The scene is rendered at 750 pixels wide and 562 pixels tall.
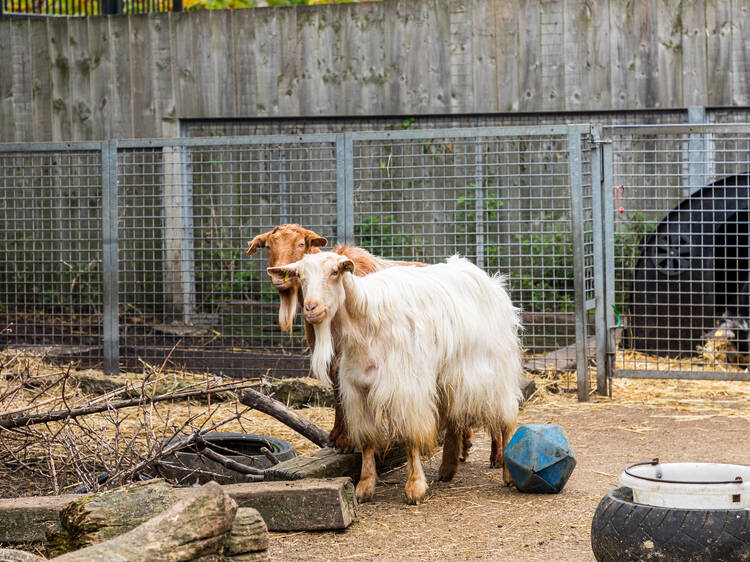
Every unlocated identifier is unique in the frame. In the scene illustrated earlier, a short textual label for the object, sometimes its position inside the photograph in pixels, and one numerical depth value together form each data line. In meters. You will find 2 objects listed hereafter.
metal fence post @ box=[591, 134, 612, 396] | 8.02
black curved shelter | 8.73
